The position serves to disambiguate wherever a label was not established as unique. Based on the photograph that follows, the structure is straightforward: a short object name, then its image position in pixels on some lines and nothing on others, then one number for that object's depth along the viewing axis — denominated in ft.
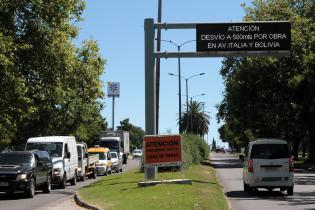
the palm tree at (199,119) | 360.69
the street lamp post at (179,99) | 193.01
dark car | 69.72
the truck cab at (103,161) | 129.80
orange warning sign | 71.26
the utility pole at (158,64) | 119.55
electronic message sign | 85.15
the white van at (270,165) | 70.90
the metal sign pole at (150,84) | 83.15
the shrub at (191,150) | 115.53
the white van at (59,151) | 87.66
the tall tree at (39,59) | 98.84
